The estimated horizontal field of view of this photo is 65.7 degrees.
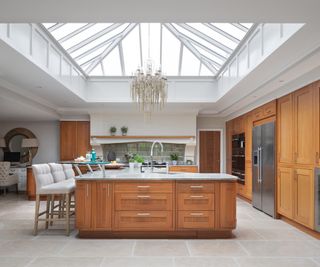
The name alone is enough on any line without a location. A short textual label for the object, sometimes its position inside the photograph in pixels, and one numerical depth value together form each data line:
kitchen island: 3.14
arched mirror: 7.32
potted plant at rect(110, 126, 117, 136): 6.66
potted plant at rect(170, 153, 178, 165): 6.76
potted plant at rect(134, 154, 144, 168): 4.42
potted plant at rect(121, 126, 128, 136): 6.67
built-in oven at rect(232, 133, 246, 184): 5.85
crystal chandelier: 3.96
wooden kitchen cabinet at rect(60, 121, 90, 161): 6.78
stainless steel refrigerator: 4.31
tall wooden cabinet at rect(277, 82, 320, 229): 3.34
